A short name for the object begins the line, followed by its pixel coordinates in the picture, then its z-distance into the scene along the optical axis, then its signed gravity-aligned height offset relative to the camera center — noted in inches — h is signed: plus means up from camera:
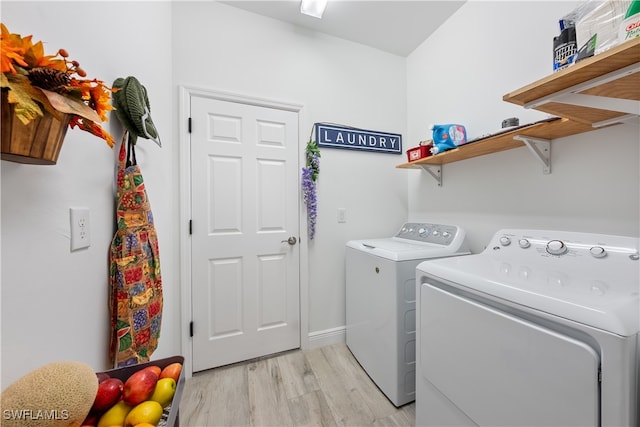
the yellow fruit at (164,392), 22.5 -16.7
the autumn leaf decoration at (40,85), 15.0 +9.4
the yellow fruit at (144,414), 19.8 -16.7
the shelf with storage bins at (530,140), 44.0 +15.5
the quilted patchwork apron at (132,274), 35.2 -9.1
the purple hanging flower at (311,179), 78.1 +11.0
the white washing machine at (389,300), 56.3 -22.3
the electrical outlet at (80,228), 27.0 -1.5
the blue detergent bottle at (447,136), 64.7 +20.5
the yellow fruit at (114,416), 19.9 -16.7
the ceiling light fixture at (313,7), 65.5 +56.9
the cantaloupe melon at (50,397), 14.5 -11.4
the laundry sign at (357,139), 81.7 +26.3
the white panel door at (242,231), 69.3 -5.2
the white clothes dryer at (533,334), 23.5 -14.5
